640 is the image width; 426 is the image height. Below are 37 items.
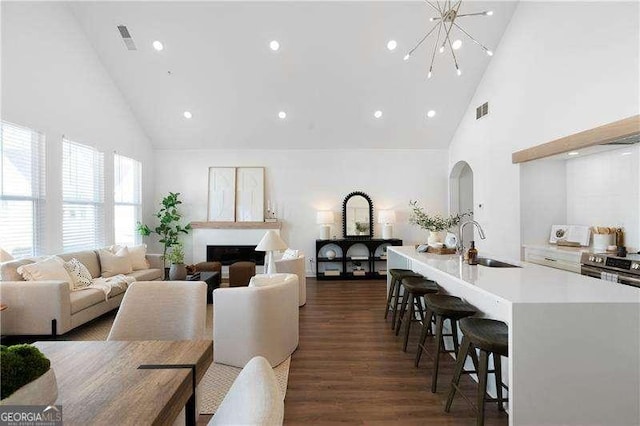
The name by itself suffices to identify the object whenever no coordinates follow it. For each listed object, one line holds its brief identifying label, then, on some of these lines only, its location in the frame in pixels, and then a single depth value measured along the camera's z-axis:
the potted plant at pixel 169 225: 6.89
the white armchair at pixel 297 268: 4.91
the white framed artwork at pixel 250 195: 7.25
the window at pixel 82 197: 4.83
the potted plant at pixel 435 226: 4.15
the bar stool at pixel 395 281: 3.86
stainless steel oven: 3.05
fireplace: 7.23
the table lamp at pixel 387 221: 7.05
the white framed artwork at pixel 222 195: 7.27
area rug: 2.42
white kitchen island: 1.75
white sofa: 3.45
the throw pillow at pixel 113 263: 4.91
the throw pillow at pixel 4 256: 3.76
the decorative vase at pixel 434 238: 4.22
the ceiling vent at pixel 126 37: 5.04
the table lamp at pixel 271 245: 4.33
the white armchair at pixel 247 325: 2.93
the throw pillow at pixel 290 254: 5.17
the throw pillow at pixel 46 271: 3.62
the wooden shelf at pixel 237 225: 7.12
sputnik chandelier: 3.01
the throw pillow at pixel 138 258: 5.38
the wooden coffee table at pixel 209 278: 5.03
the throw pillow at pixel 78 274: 4.13
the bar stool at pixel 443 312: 2.57
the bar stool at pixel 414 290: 3.31
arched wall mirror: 7.23
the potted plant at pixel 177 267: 4.80
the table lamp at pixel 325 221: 7.02
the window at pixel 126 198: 6.14
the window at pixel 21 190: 3.87
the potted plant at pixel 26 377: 0.86
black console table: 7.06
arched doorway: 7.41
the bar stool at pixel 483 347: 1.93
